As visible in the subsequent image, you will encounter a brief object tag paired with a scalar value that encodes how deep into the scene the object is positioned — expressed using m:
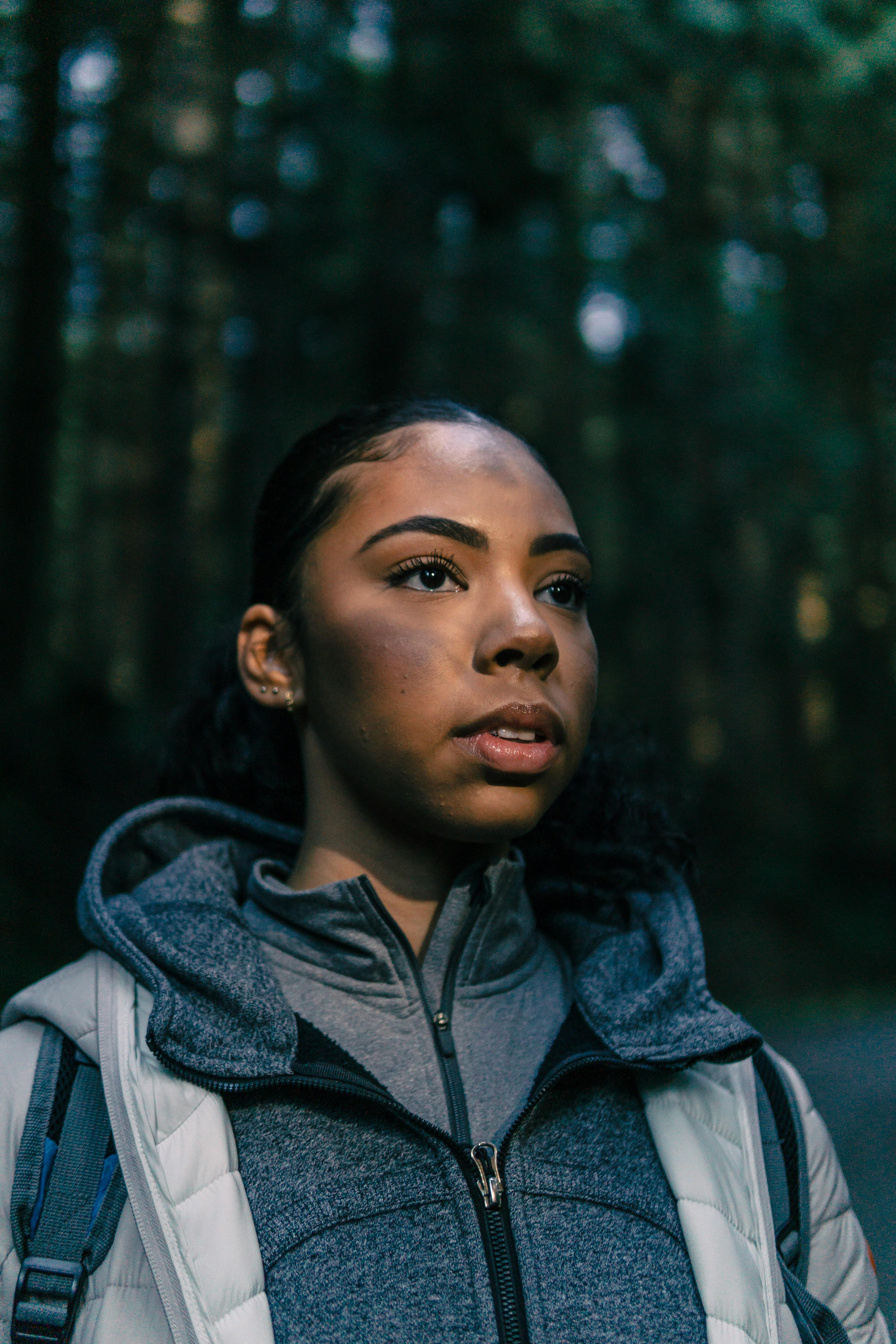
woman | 0.76
